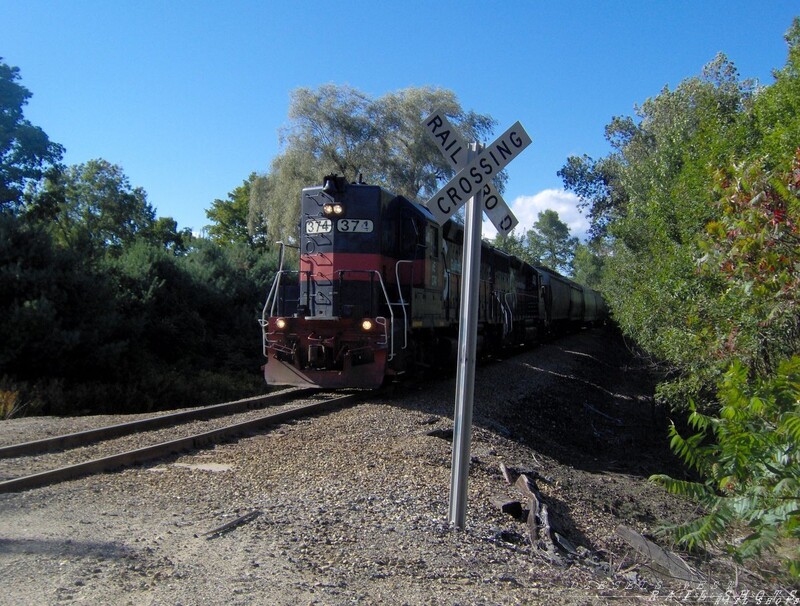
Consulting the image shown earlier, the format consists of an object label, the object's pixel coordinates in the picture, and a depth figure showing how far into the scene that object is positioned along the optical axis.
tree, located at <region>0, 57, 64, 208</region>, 27.88
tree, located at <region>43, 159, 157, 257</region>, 42.56
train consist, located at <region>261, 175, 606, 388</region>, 10.67
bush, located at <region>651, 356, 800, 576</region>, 4.12
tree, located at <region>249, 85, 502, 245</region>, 30.53
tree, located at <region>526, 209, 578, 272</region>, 100.12
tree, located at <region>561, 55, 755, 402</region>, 10.79
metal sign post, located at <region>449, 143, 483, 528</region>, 4.87
